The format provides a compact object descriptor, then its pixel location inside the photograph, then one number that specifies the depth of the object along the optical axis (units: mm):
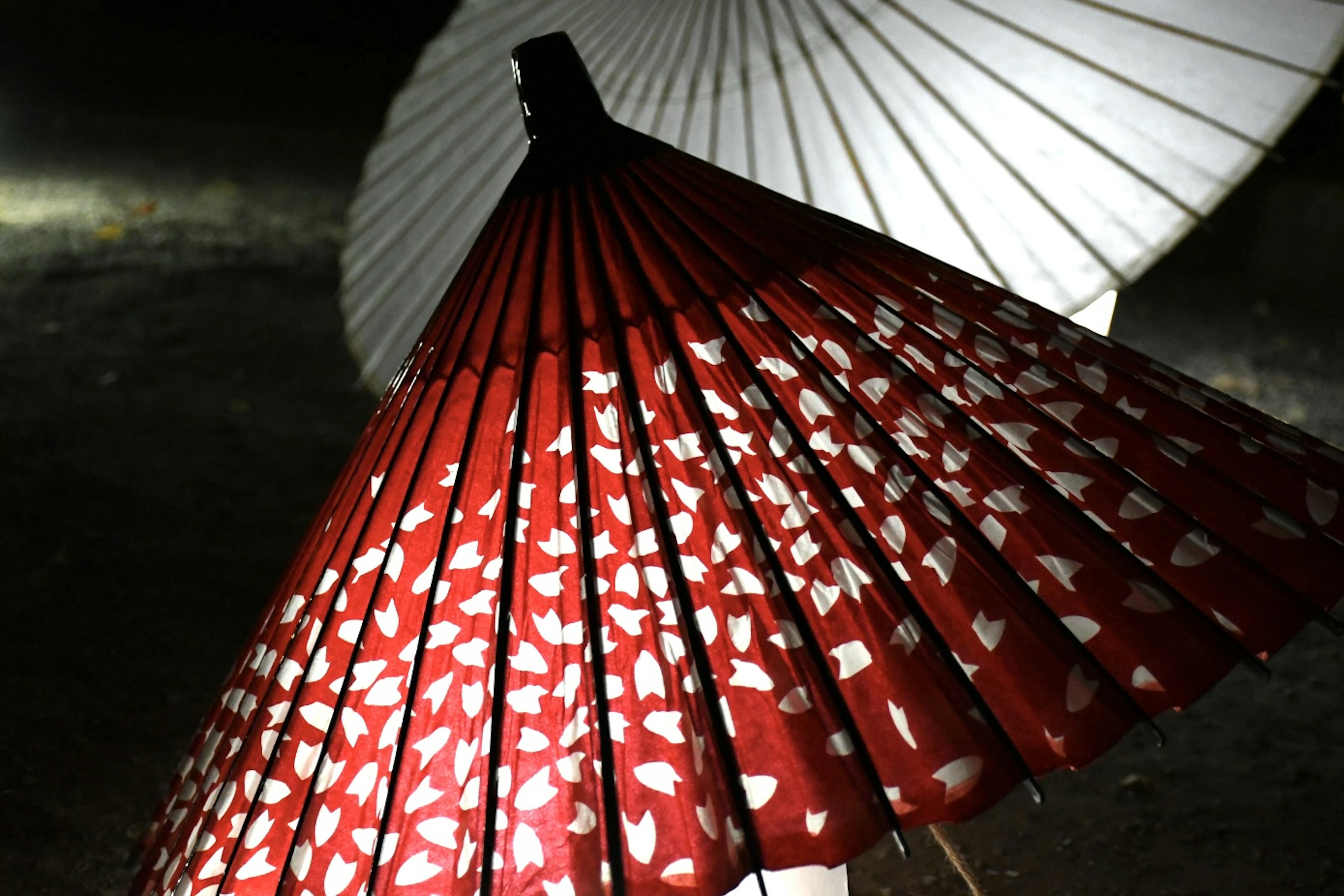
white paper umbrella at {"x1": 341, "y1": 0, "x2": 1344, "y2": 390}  1613
